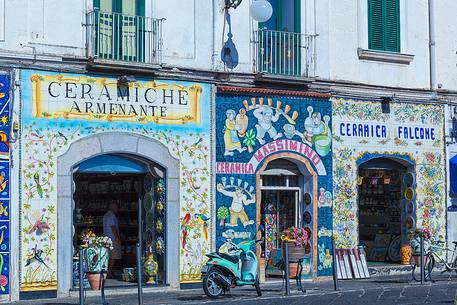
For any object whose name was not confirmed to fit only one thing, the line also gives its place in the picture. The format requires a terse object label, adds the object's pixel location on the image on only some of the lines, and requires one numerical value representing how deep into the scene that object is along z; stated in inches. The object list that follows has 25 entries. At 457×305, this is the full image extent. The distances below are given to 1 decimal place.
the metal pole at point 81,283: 636.1
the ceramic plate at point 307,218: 887.8
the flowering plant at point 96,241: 717.3
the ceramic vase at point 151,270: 800.9
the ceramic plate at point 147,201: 820.0
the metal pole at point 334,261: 762.8
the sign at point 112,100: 741.3
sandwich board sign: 894.4
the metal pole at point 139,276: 657.6
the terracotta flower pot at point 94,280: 730.2
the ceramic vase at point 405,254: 965.8
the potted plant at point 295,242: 818.2
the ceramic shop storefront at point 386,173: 908.6
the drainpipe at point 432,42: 970.1
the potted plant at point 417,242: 866.8
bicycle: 864.9
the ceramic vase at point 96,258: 717.9
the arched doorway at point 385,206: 964.0
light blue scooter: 724.0
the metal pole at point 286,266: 737.9
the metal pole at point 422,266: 828.6
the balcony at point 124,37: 764.0
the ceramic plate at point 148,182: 816.3
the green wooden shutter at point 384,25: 932.6
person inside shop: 836.6
